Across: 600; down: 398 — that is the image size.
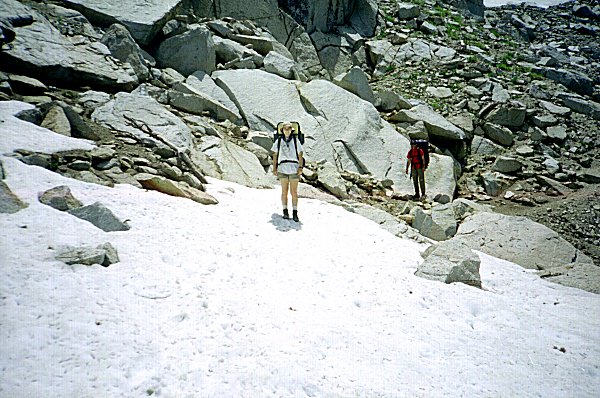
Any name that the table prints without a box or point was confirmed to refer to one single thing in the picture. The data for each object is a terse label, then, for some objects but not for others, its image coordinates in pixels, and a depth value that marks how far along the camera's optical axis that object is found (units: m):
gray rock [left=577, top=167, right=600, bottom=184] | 20.78
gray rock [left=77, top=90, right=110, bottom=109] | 11.59
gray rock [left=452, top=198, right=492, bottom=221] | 14.06
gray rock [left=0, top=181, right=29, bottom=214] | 5.53
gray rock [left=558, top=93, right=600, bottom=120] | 25.95
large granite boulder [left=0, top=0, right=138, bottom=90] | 11.59
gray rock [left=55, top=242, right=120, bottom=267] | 4.89
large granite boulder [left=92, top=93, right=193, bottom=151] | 10.91
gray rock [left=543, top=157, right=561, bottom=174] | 21.25
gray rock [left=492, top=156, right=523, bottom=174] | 20.94
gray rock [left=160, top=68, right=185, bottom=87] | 16.12
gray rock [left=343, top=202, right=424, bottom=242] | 10.76
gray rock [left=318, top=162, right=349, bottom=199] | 13.89
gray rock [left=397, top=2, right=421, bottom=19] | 35.33
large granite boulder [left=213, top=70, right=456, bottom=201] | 16.94
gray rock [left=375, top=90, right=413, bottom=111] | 22.55
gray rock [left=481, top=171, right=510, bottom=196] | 19.61
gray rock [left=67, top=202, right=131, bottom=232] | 6.14
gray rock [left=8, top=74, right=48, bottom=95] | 10.55
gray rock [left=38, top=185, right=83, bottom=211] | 6.16
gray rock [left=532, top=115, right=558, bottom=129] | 24.55
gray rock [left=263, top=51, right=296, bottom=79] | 20.25
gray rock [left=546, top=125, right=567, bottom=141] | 23.83
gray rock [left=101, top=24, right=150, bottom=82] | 14.55
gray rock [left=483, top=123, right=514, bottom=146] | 23.25
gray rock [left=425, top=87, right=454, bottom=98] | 25.73
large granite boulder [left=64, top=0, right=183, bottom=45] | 15.98
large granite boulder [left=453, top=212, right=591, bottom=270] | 11.00
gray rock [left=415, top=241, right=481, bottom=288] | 7.65
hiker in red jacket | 16.39
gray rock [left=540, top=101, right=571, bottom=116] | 25.58
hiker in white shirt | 9.44
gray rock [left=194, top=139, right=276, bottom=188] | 12.16
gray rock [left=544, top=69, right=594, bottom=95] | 28.92
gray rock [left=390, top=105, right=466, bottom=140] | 21.25
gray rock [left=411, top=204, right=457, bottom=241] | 11.89
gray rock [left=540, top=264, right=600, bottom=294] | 8.62
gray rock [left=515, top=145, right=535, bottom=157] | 22.41
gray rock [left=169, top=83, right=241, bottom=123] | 15.01
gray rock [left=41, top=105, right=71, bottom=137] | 9.25
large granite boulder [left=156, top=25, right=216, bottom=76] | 17.86
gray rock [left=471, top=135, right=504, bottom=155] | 22.41
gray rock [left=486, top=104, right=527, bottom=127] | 24.14
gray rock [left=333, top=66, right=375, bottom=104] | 21.50
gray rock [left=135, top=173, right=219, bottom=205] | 8.62
